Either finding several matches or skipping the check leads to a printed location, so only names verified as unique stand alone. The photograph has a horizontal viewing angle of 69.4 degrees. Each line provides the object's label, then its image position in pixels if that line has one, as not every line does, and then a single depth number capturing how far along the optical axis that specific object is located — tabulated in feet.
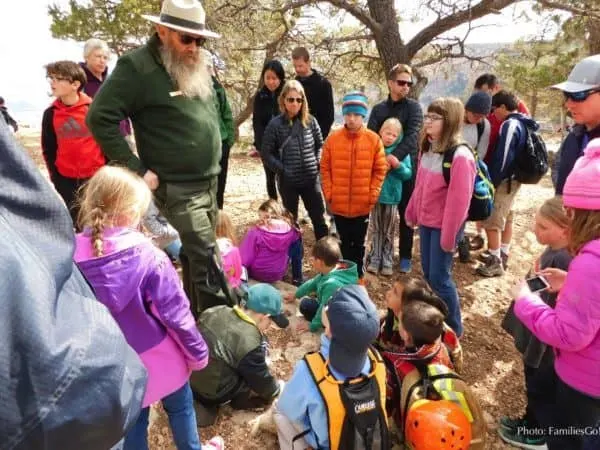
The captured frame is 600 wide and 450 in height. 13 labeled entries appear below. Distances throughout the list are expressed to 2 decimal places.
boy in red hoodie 12.28
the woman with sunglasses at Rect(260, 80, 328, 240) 13.35
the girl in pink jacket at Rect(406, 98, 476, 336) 9.18
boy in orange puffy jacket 11.99
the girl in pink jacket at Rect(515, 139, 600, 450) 5.20
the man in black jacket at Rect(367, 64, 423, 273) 12.92
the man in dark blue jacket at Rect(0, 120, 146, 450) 1.95
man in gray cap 7.68
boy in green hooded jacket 10.69
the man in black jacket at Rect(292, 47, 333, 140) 15.99
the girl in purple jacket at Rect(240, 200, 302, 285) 12.94
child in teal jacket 13.30
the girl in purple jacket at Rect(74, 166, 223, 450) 5.36
